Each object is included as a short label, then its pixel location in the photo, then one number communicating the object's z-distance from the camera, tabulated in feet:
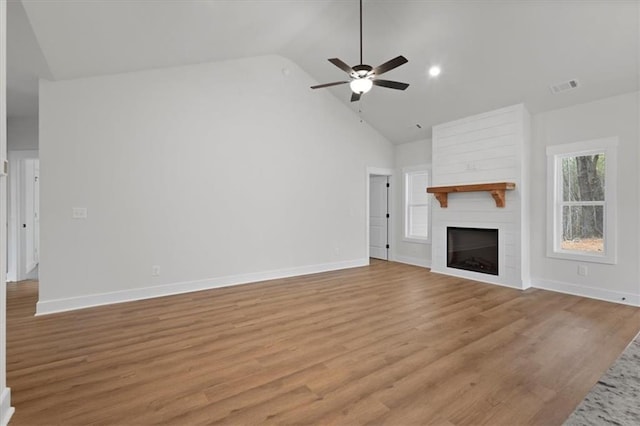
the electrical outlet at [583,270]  13.88
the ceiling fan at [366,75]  10.11
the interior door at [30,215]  17.57
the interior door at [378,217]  23.98
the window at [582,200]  13.26
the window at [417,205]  21.48
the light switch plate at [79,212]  12.39
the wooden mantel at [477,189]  15.28
